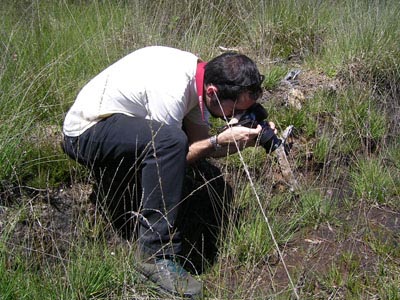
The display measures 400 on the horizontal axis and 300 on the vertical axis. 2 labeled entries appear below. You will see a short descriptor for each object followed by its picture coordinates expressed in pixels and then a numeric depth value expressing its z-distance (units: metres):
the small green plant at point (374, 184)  3.82
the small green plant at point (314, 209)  3.59
